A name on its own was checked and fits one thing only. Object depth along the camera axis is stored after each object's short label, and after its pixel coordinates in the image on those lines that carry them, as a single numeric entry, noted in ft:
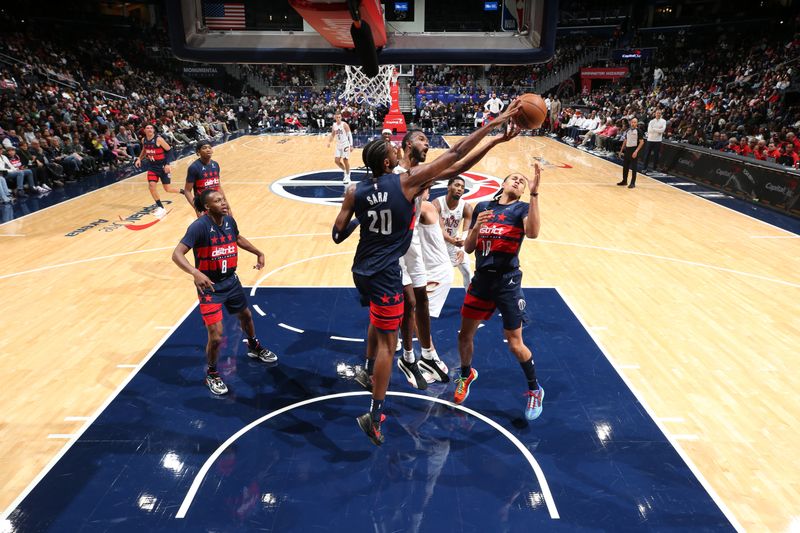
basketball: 11.44
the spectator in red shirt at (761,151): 42.56
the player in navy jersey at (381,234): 11.96
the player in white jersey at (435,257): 17.48
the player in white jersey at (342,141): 42.86
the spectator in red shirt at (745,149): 45.37
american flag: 12.83
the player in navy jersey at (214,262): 14.76
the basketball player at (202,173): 24.18
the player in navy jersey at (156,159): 33.06
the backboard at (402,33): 12.72
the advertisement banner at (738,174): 36.58
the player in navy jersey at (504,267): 14.06
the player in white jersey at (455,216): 17.97
